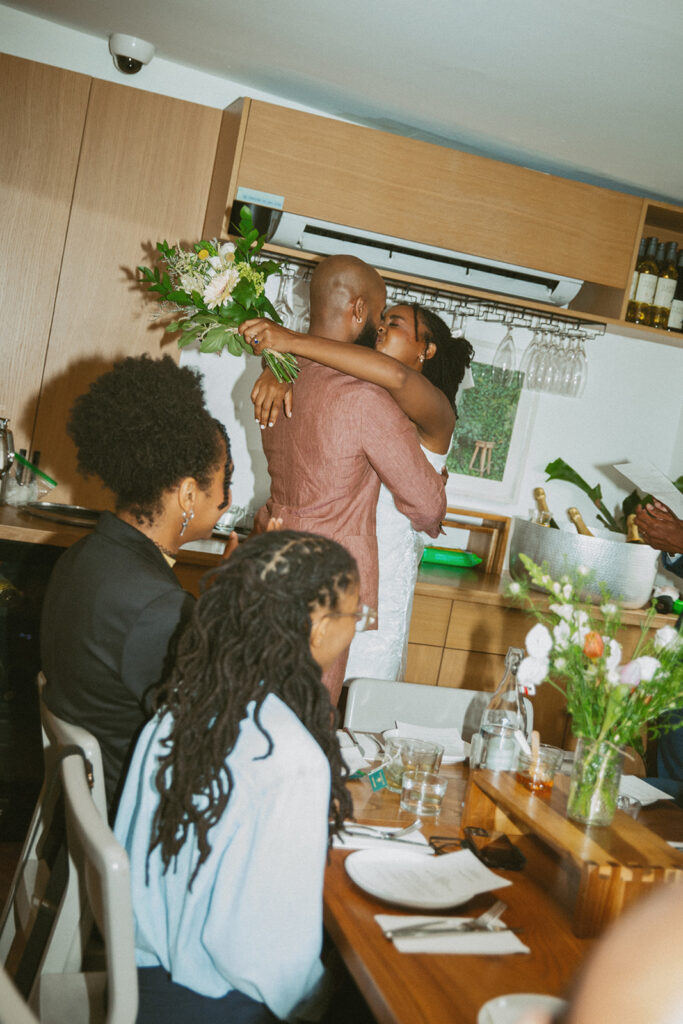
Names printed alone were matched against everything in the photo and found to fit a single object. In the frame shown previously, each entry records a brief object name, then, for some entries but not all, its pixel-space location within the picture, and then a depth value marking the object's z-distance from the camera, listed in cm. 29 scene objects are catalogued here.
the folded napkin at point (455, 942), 106
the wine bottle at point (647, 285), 336
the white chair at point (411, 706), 205
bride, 210
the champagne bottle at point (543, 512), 346
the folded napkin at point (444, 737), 180
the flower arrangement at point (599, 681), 130
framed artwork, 373
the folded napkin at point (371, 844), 132
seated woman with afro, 136
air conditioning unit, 304
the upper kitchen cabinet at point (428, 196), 295
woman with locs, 108
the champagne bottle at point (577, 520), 330
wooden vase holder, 117
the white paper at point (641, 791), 176
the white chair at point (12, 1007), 87
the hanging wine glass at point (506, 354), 324
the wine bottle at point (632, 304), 338
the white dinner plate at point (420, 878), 116
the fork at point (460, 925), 108
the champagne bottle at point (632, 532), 347
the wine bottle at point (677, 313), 343
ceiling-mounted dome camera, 303
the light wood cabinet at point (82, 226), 300
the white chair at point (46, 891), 131
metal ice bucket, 311
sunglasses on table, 133
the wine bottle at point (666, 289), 339
